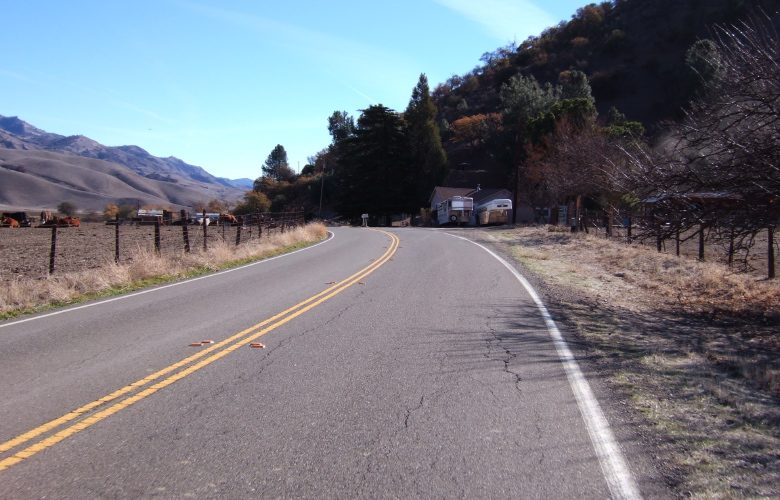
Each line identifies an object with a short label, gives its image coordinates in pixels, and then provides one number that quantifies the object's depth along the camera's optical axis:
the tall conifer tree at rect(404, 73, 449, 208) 77.56
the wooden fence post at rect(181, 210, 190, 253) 18.03
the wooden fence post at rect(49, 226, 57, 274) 14.12
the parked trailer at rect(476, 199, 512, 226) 53.94
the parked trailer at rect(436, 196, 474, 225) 56.12
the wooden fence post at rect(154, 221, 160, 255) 16.58
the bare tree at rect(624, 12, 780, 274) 8.35
